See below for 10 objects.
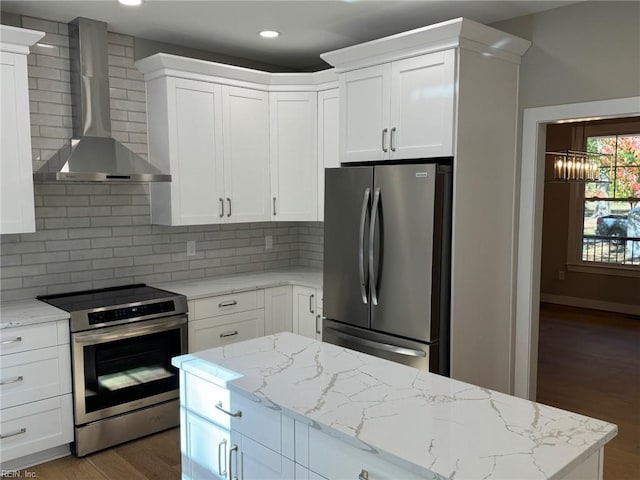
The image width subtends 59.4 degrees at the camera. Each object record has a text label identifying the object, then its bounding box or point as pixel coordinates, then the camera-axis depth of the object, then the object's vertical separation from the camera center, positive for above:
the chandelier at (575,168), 6.50 +0.34
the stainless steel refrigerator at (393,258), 3.17 -0.36
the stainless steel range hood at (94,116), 3.51 +0.53
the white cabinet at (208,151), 3.93 +0.34
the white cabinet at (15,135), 3.13 +0.36
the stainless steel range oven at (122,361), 3.31 -1.02
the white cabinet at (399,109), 3.21 +0.54
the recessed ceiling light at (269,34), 3.90 +1.15
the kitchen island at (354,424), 1.50 -0.68
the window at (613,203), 7.08 -0.08
